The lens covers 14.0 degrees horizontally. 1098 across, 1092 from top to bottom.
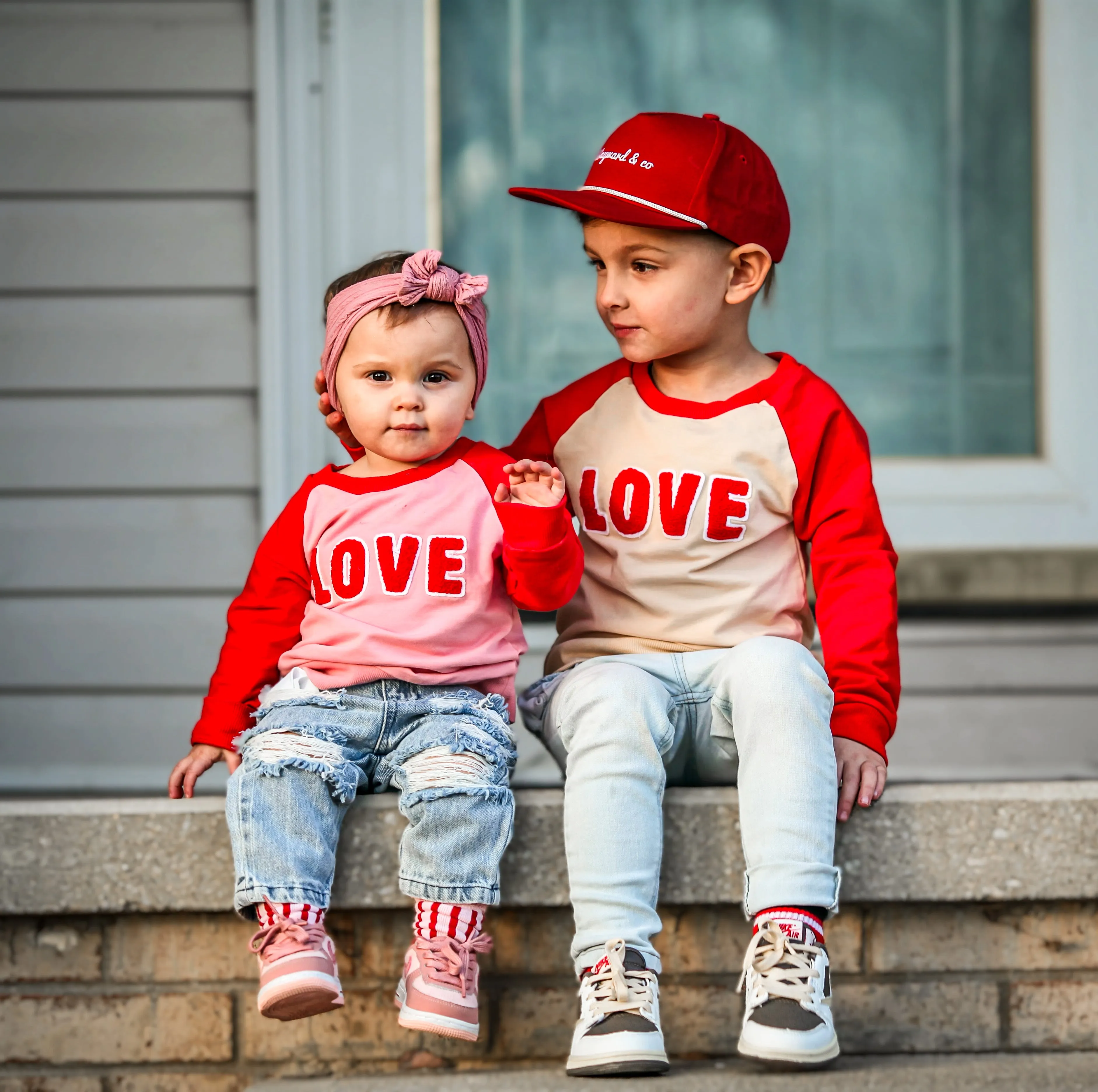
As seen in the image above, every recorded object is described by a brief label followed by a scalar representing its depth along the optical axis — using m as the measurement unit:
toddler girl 3.30
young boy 3.31
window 4.05
